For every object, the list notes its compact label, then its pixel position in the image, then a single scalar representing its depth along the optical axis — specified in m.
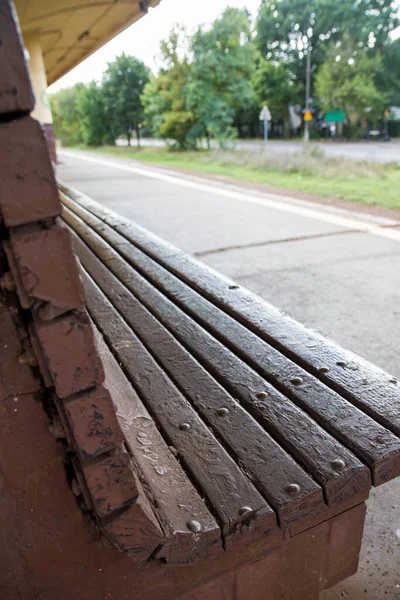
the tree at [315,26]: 41.81
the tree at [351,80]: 38.03
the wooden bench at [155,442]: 0.84
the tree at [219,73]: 26.56
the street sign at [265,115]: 20.06
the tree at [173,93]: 27.19
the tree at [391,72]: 41.43
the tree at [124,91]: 39.09
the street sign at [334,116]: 41.47
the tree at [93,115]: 41.38
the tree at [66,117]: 50.91
